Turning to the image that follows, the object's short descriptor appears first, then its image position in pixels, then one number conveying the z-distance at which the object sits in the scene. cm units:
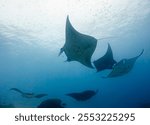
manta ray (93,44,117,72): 406
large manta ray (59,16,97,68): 347
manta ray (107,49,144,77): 443
